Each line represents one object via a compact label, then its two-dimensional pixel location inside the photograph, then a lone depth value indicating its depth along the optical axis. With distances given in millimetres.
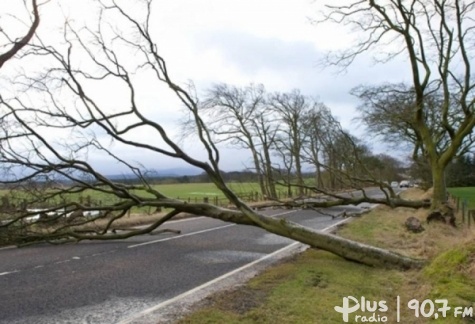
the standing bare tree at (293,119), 33856
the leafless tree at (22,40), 8773
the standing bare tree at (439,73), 16719
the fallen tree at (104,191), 9773
